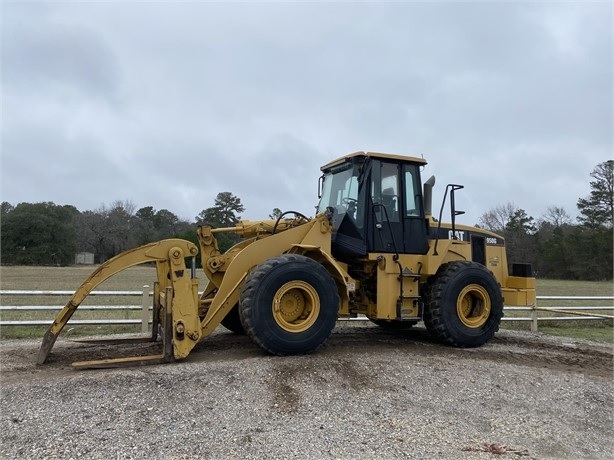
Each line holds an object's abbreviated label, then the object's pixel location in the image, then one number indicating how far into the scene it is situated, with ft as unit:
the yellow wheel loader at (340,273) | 21.57
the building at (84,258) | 244.46
